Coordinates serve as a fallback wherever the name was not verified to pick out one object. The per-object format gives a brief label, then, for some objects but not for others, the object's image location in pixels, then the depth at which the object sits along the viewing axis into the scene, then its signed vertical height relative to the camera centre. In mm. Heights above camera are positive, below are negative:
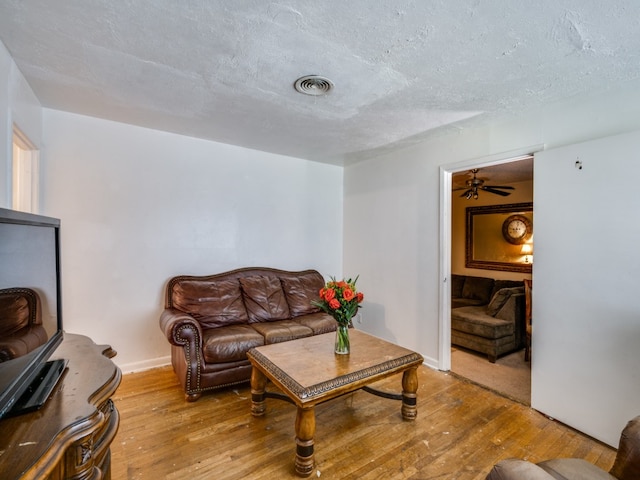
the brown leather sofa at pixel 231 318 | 2488 -815
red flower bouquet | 2125 -469
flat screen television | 964 -303
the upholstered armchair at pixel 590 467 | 975 -800
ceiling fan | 3885 +710
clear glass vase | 2186 -734
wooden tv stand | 735 -538
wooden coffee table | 1714 -851
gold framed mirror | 4512 +53
